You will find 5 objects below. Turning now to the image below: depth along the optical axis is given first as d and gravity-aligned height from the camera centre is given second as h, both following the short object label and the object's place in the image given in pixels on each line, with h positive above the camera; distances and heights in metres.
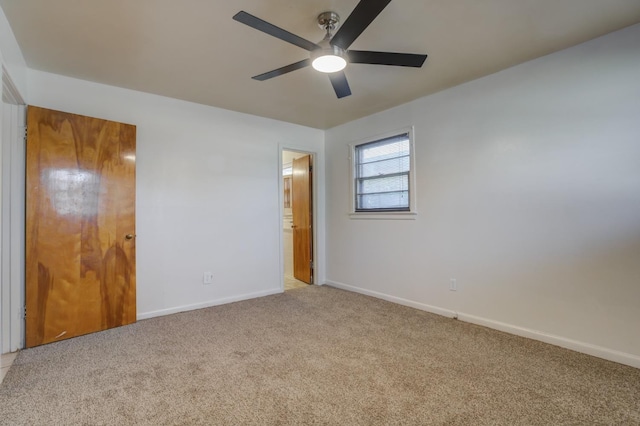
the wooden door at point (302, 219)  4.93 -0.04
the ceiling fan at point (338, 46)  1.60 +1.07
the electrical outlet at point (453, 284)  3.26 -0.76
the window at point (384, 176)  3.77 +0.53
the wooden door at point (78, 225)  2.64 -0.06
